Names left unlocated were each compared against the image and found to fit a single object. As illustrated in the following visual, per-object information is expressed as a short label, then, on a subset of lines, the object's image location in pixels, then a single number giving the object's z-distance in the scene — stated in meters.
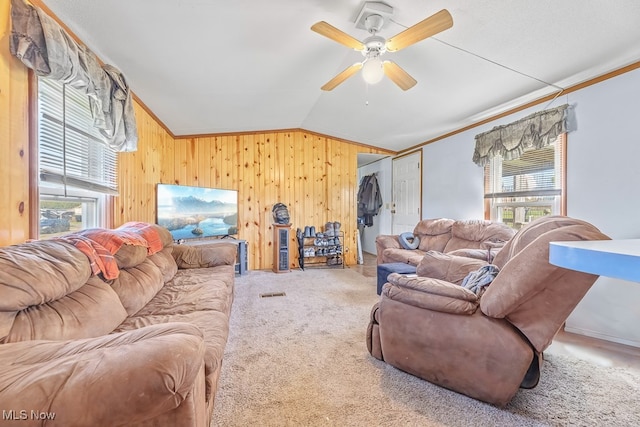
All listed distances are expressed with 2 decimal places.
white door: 4.93
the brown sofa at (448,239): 3.08
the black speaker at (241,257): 4.23
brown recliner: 1.24
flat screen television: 3.56
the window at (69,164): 1.71
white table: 0.67
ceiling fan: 1.66
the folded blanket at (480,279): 1.61
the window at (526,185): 2.80
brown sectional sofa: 0.69
